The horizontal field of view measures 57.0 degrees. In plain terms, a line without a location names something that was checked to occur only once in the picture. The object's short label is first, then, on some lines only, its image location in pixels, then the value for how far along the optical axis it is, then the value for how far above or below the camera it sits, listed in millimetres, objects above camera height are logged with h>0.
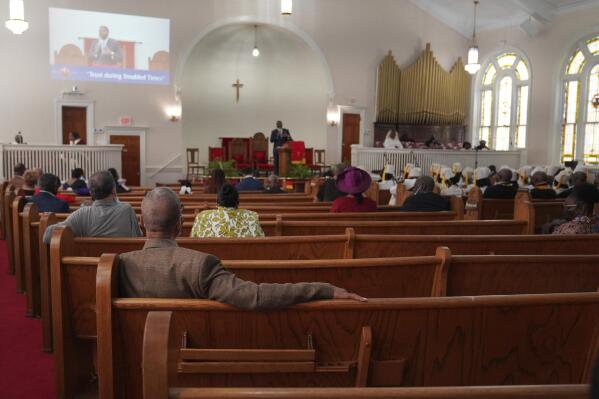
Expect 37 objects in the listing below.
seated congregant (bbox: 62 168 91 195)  6758 -429
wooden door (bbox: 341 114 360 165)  14352 +604
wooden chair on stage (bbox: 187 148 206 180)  13227 -327
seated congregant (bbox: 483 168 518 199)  6617 -385
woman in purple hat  4500 -287
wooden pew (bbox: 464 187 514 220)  6430 -585
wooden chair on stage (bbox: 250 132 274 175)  14328 +140
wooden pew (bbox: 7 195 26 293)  4250 -742
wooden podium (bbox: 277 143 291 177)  11695 -108
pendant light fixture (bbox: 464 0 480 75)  12164 +2145
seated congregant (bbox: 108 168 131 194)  7246 -481
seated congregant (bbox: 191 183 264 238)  3232 -399
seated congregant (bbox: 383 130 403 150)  14023 +402
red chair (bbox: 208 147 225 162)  14148 +15
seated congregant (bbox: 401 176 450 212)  4609 -356
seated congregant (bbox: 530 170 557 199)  6855 -366
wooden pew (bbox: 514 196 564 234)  5887 -547
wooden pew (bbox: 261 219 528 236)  3662 -478
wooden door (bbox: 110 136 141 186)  12586 -136
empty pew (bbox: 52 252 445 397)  2211 -539
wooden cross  14871 +1856
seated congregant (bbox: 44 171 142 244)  3076 -360
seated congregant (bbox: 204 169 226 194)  5781 -261
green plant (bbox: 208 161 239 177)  11711 -273
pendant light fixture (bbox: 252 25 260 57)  14284 +2836
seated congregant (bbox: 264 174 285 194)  7195 -420
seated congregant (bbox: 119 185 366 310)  1552 -372
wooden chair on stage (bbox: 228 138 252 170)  14172 +52
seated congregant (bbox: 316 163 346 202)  5937 -391
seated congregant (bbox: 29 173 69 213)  4395 -385
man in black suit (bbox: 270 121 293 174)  12602 +408
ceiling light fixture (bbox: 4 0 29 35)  8617 +2074
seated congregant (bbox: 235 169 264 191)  7887 -439
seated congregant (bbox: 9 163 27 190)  7129 -362
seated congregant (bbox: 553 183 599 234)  3439 -341
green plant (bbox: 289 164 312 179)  11422 -347
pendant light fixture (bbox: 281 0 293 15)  7871 +2135
